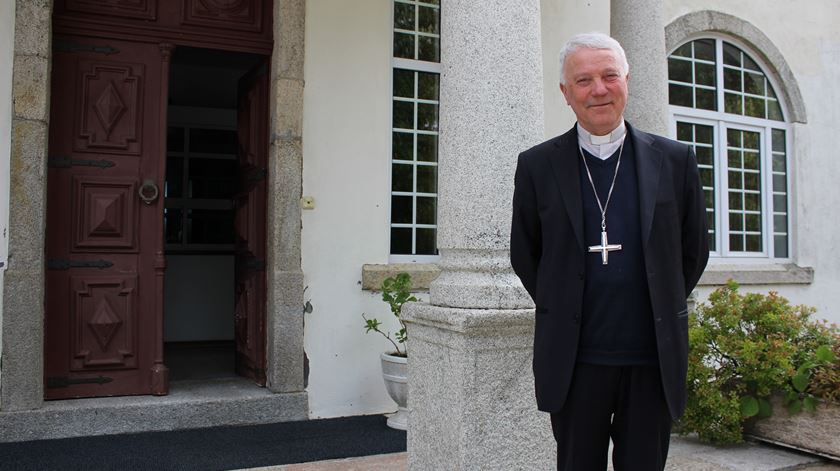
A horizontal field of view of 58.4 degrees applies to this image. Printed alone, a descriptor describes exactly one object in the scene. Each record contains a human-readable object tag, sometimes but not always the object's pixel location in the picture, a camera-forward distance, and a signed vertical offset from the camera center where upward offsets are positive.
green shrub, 4.48 -0.59
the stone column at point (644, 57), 5.27 +1.49
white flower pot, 5.27 -0.85
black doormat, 4.31 -1.16
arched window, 7.98 +1.38
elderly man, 2.09 -0.04
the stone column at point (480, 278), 3.13 -0.07
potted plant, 5.28 -0.69
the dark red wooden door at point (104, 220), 5.17 +0.28
